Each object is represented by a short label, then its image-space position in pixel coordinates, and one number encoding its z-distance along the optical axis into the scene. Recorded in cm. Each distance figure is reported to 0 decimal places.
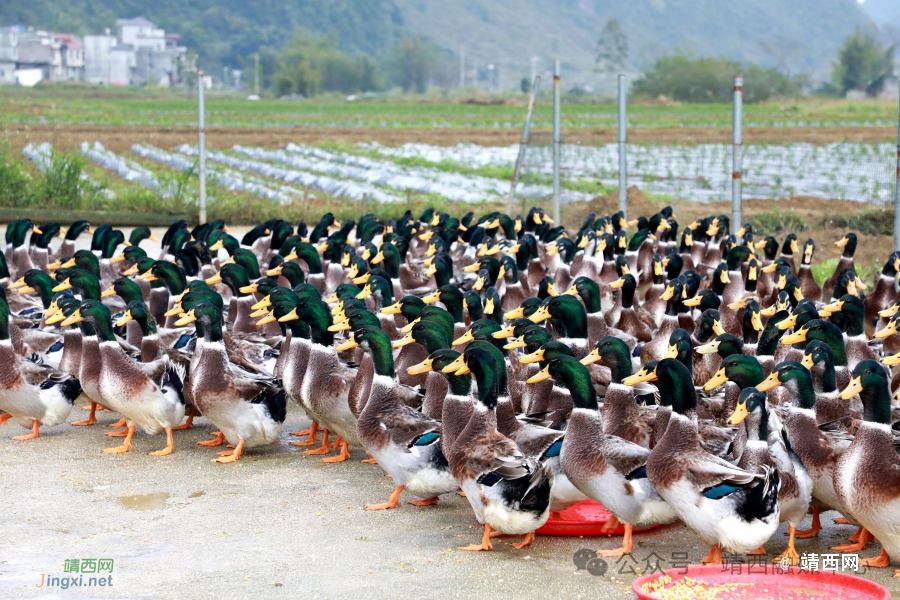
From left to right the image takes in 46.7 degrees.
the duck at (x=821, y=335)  618
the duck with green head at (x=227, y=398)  697
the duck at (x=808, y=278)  1038
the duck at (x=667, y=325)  771
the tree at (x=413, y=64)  12812
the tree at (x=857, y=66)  9238
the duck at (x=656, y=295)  960
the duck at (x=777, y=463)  511
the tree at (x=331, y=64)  11281
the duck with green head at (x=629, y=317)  852
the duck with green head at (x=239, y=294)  891
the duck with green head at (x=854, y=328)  710
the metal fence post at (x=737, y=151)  1193
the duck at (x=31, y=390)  739
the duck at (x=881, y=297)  945
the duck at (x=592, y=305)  807
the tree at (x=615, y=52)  12269
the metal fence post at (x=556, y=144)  1521
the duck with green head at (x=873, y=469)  490
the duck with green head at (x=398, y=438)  588
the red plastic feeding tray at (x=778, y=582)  443
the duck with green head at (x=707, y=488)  481
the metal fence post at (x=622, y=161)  1343
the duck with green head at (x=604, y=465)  531
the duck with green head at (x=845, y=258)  1066
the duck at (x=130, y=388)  716
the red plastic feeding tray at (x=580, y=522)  569
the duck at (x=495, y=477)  512
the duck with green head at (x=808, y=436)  539
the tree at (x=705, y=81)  7400
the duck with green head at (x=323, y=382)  693
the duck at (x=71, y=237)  1234
